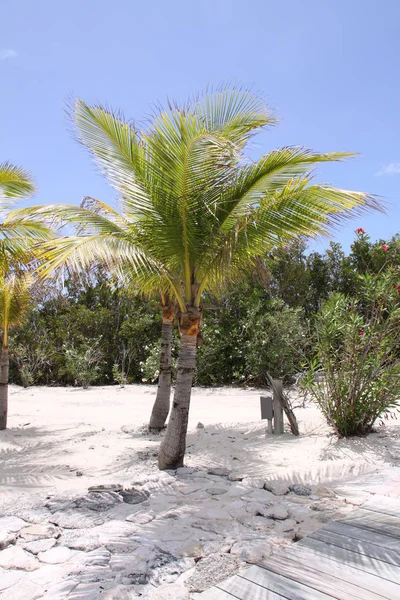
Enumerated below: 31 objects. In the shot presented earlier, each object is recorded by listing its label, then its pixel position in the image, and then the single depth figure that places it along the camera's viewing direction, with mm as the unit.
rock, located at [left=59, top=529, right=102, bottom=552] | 3188
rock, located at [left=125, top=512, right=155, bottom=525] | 3642
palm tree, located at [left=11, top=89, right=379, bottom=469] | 4734
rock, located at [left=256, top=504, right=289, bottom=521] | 3665
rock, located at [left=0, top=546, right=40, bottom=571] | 2930
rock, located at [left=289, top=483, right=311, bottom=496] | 4234
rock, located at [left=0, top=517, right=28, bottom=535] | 3527
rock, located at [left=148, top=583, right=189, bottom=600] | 2507
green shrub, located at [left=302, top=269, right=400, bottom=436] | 5930
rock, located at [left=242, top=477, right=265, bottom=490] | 4511
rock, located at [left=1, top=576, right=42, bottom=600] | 2543
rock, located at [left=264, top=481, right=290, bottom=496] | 4277
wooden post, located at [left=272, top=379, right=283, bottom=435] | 6664
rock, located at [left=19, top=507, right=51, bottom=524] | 3748
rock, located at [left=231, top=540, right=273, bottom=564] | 2887
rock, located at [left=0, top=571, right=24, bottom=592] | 2685
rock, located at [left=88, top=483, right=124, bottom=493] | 4426
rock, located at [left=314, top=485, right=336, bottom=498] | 4146
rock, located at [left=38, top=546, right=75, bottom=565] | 2998
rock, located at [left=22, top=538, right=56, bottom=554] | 3170
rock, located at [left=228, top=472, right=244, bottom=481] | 4812
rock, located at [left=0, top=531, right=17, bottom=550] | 3236
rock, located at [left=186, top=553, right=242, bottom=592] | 2611
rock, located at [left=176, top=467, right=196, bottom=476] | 5098
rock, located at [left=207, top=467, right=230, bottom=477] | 5047
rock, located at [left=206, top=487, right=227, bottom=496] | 4328
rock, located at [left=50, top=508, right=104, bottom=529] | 3619
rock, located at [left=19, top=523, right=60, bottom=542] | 3395
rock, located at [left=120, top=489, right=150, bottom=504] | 4167
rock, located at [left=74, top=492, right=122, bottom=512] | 4008
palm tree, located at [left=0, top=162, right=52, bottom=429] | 6758
